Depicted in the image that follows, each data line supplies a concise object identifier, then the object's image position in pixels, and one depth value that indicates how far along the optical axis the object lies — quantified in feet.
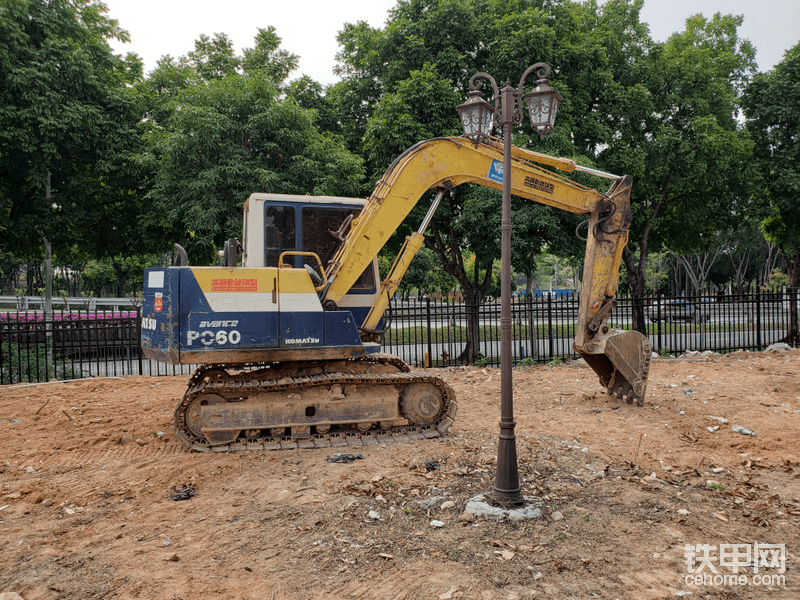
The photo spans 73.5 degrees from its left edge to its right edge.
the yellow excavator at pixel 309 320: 21.85
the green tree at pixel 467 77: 45.93
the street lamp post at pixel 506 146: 16.44
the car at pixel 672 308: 51.29
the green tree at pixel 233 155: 42.50
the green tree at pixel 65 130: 44.62
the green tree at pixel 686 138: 51.60
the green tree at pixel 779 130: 57.21
